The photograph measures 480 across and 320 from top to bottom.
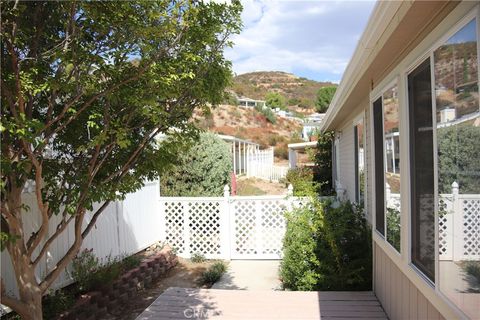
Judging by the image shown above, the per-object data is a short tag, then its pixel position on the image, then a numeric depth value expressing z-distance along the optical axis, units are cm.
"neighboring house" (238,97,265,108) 6188
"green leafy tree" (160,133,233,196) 966
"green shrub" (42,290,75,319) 445
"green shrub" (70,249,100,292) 522
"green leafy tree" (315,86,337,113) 5931
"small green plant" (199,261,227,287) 678
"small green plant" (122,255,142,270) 654
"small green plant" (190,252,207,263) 826
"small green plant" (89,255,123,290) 533
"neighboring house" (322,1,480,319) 197
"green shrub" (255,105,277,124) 5112
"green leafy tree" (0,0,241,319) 297
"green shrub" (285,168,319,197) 1635
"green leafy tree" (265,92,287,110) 6800
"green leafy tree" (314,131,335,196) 1577
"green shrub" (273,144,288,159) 4188
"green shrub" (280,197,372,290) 535
